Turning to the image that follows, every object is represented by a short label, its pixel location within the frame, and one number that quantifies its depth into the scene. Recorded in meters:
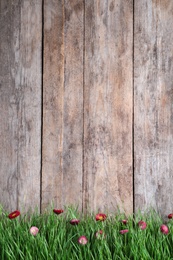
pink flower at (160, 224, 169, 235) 1.93
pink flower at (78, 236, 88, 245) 1.80
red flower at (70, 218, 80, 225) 2.02
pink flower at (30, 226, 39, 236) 1.91
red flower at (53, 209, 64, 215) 2.05
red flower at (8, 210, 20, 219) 2.04
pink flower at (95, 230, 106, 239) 1.85
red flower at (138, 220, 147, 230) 1.97
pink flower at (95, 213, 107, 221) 2.05
